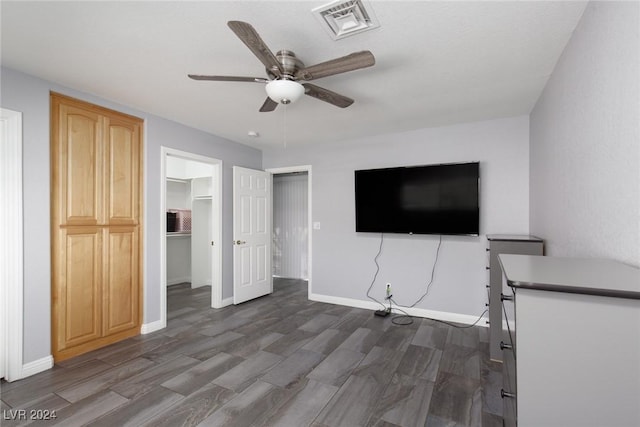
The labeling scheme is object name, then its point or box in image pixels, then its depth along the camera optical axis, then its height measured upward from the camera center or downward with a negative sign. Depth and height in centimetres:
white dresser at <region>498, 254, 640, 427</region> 79 -38
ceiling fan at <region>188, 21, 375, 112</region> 167 +89
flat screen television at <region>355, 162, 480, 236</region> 339 +18
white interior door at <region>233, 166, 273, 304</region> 429 -28
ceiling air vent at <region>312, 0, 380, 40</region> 158 +112
